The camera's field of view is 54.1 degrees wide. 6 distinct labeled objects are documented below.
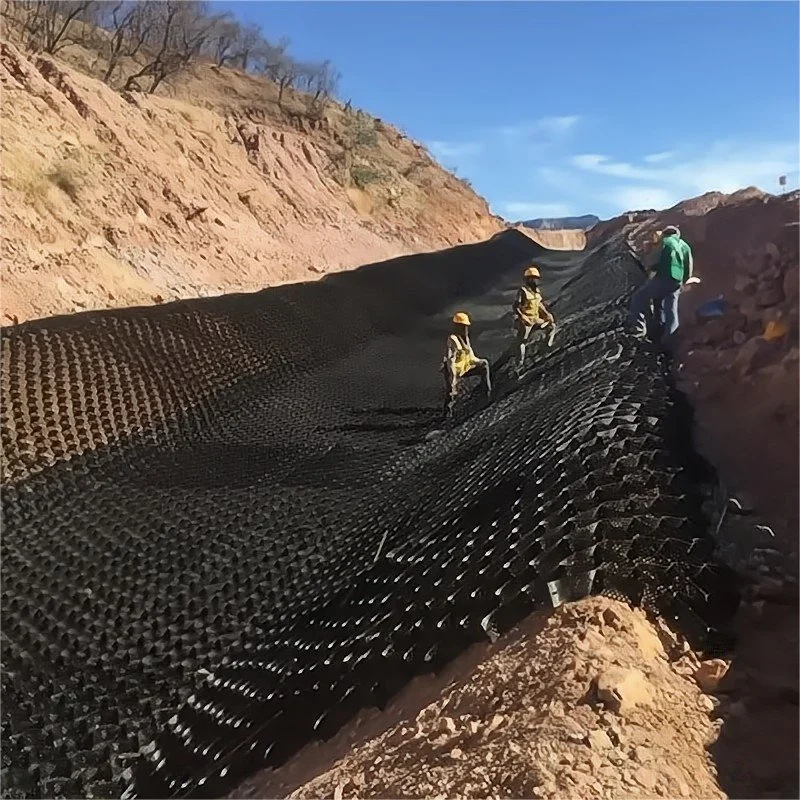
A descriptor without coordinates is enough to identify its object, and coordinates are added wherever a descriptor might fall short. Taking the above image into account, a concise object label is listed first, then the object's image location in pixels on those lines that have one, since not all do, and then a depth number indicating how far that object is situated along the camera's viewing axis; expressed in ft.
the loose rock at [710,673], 11.92
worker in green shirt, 28.55
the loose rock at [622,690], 10.87
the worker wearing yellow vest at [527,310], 36.55
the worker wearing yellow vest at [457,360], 32.81
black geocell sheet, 14.64
